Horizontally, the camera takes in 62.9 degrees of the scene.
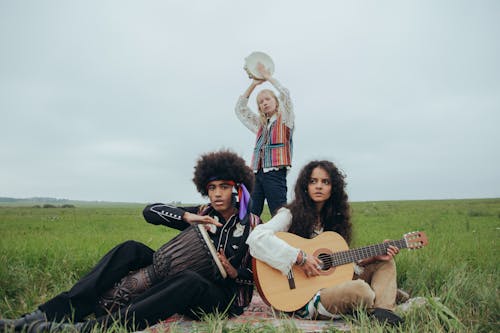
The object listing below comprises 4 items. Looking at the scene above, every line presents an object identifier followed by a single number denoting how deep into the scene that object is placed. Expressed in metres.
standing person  5.71
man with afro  3.12
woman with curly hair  3.39
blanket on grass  3.04
